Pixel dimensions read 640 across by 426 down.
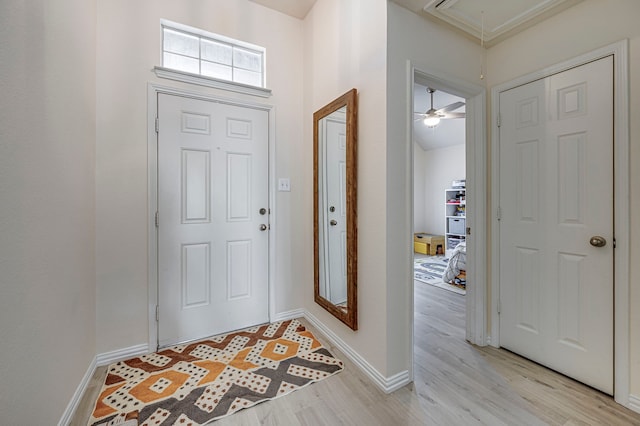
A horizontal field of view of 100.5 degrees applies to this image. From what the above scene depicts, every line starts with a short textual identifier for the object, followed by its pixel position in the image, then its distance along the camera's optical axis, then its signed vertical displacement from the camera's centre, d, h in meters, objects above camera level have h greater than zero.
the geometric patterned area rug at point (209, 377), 1.48 -1.10
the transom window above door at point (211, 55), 2.19 +1.38
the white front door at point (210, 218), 2.13 -0.05
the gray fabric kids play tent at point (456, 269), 3.76 -0.81
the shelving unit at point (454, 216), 6.07 -0.10
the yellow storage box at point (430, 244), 6.35 -0.78
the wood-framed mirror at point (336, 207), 1.91 +0.04
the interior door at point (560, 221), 1.59 -0.06
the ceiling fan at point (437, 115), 3.79 +1.42
